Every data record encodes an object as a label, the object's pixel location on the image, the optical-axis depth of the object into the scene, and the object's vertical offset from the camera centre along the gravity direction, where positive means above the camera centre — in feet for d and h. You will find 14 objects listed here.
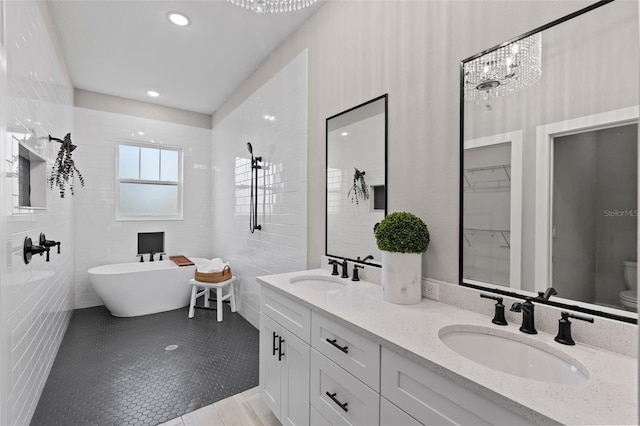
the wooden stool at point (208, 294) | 12.00 -3.45
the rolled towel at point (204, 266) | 12.39 -2.32
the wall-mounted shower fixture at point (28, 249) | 5.78 -0.77
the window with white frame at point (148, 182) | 14.66 +1.49
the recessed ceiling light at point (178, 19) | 8.33 +5.42
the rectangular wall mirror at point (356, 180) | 6.35 +0.76
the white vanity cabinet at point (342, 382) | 2.98 -2.18
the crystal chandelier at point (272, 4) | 5.66 +3.95
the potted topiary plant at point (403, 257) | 4.95 -0.72
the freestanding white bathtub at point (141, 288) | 12.00 -3.18
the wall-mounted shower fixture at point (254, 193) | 11.29 +0.71
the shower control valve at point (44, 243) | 6.82 -0.73
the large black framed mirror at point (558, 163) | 3.31 +0.66
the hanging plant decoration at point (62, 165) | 8.84 +1.35
